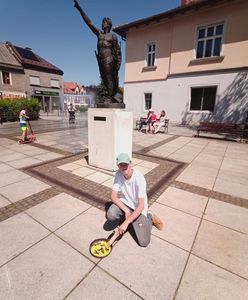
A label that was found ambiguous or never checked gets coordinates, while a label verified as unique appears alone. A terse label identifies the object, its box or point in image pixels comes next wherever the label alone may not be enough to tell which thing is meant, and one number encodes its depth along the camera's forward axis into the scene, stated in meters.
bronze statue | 4.62
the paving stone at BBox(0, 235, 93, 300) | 1.78
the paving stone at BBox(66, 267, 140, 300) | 1.75
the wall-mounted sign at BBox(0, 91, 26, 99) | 22.62
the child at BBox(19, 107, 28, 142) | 7.62
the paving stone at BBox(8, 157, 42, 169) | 5.25
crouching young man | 2.39
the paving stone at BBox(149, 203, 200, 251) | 2.52
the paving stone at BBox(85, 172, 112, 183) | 4.36
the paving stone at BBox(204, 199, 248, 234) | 2.89
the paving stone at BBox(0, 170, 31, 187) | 4.15
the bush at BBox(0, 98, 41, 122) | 16.72
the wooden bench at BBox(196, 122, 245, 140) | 9.82
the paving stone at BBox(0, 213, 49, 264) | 2.26
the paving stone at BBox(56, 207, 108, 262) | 2.39
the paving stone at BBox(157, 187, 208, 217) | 3.28
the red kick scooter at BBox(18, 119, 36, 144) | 8.04
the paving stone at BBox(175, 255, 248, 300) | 1.78
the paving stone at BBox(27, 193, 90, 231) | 2.84
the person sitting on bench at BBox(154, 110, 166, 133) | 11.68
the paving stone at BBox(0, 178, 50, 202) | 3.55
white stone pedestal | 4.56
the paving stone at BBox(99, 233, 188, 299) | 1.84
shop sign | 25.90
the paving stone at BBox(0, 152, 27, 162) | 5.77
